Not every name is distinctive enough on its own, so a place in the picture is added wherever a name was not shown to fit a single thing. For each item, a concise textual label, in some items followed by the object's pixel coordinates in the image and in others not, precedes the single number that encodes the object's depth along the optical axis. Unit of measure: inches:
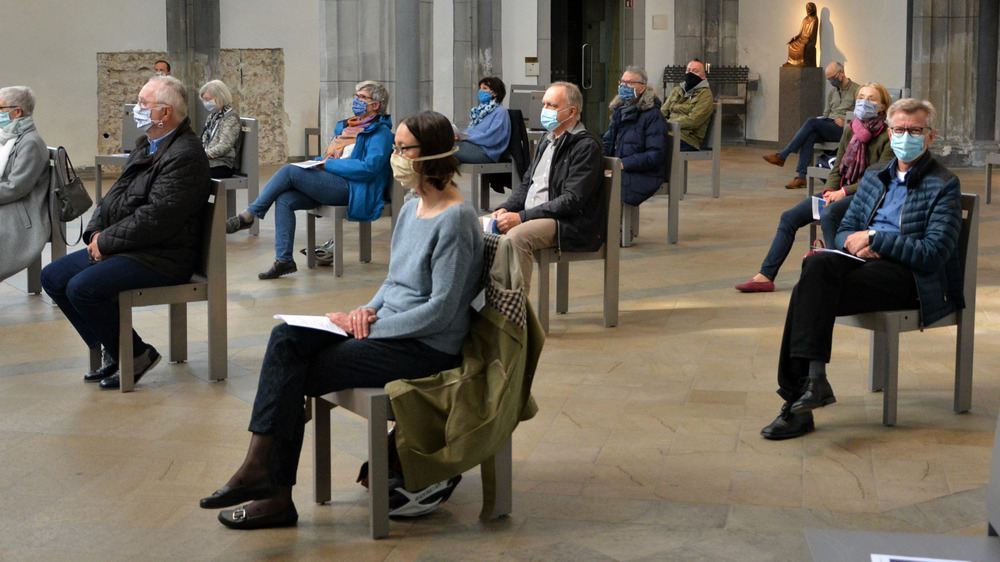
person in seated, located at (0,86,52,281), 259.9
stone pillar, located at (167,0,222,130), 601.3
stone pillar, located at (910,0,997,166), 591.2
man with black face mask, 450.3
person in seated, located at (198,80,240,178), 365.4
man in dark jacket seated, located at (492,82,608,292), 245.8
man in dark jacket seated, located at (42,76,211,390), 204.8
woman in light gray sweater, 140.9
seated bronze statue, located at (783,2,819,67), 705.6
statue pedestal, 708.0
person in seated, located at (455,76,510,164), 403.5
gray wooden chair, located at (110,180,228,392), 206.8
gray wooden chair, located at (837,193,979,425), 184.2
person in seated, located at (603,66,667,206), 355.3
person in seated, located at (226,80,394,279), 320.8
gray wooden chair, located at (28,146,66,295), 265.0
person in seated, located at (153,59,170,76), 558.0
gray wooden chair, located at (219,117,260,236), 370.0
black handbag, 260.7
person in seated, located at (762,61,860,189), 507.2
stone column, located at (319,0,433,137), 419.5
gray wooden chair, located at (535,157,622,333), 250.7
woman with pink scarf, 245.9
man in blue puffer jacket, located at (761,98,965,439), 180.7
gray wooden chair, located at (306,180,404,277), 320.5
